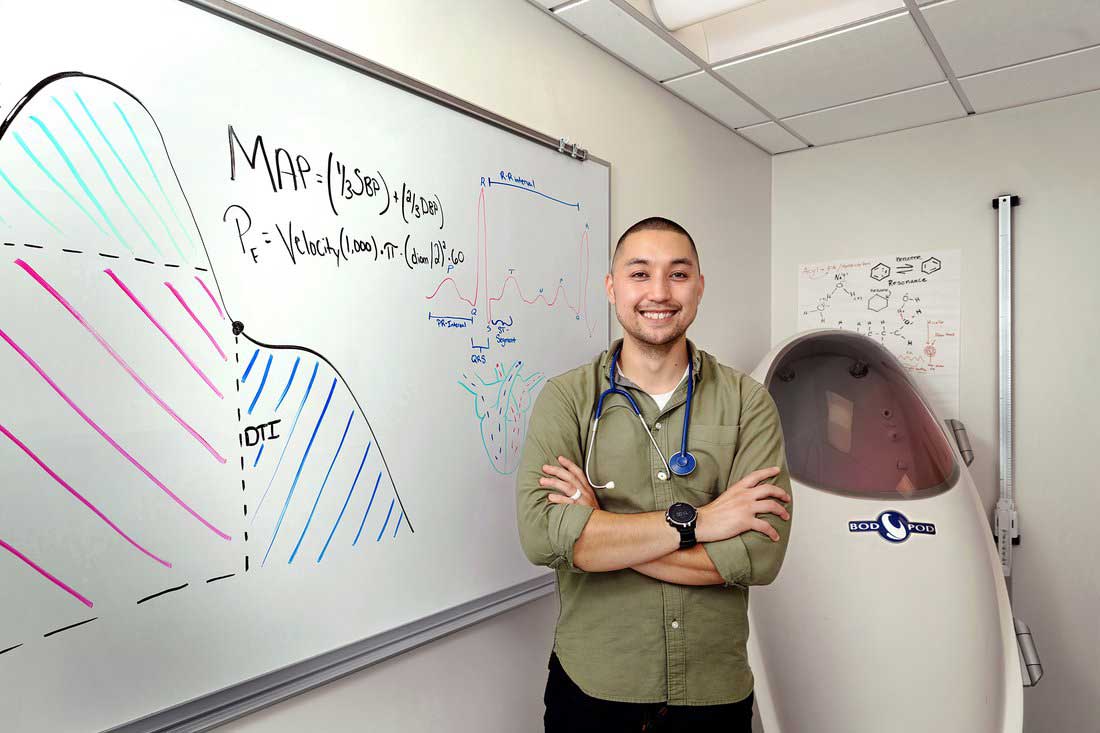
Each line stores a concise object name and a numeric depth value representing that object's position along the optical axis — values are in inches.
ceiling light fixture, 73.5
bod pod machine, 70.7
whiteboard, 36.1
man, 47.1
